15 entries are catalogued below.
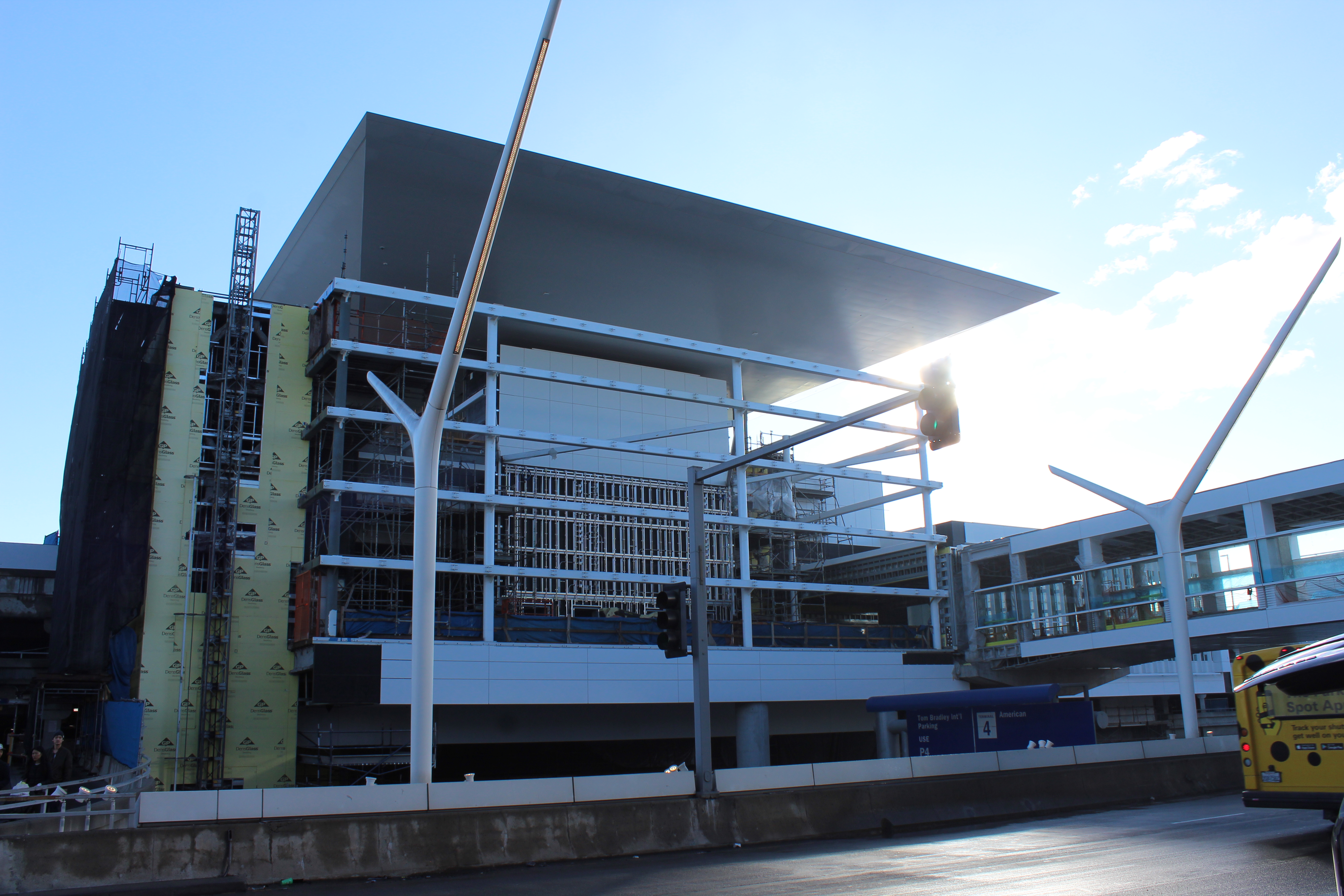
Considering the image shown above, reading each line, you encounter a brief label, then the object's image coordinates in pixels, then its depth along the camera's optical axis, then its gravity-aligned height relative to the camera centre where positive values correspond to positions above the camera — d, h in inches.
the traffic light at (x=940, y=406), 531.8 +137.8
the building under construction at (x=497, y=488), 1326.3 +303.1
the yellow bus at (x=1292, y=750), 514.0 -35.7
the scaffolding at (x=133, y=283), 1461.6 +574.1
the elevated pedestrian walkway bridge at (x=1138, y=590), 1136.8 +110.5
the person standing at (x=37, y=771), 740.0 -41.7
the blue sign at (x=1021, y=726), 952.9 -37.1
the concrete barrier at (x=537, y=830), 461.4 -68.3
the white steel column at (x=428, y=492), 576.4 +127.5
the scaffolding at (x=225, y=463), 1293.1 +310.6
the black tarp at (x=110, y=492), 1299.2 +269.1
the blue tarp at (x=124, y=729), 1229.7 -23.4
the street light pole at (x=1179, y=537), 977.5 +136.1
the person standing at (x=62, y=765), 700.0 -34.9
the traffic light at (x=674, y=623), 634.8 +41.3
